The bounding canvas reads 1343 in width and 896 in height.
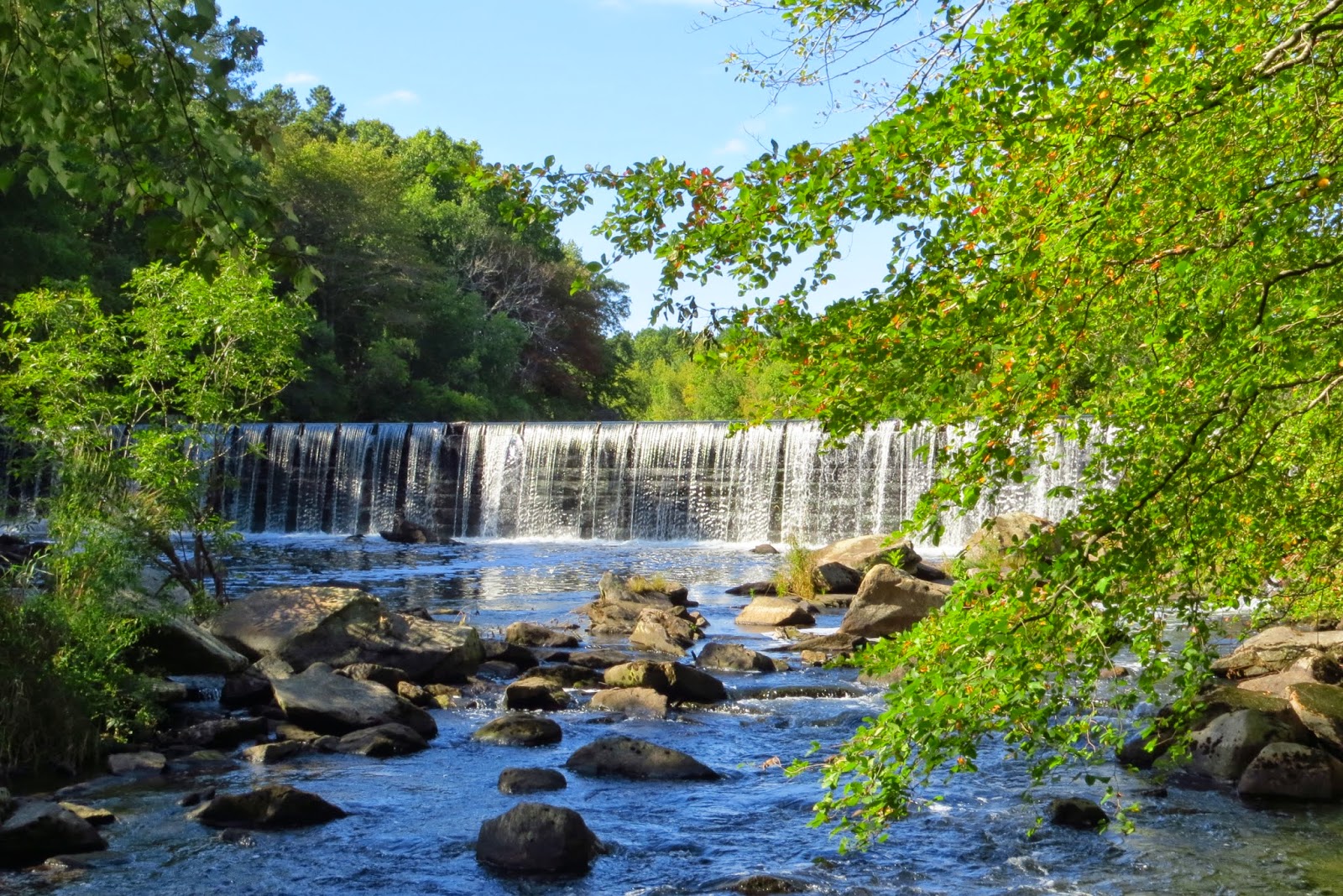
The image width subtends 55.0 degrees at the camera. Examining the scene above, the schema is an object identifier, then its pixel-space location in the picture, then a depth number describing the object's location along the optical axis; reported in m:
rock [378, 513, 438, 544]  27.69
